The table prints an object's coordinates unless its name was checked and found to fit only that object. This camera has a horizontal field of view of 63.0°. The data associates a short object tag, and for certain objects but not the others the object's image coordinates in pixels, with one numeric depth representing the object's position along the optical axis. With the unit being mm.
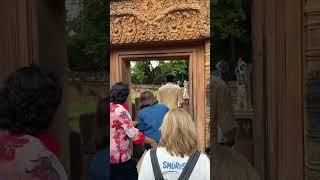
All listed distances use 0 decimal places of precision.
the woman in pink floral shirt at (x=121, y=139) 1807
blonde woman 1199
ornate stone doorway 2892
